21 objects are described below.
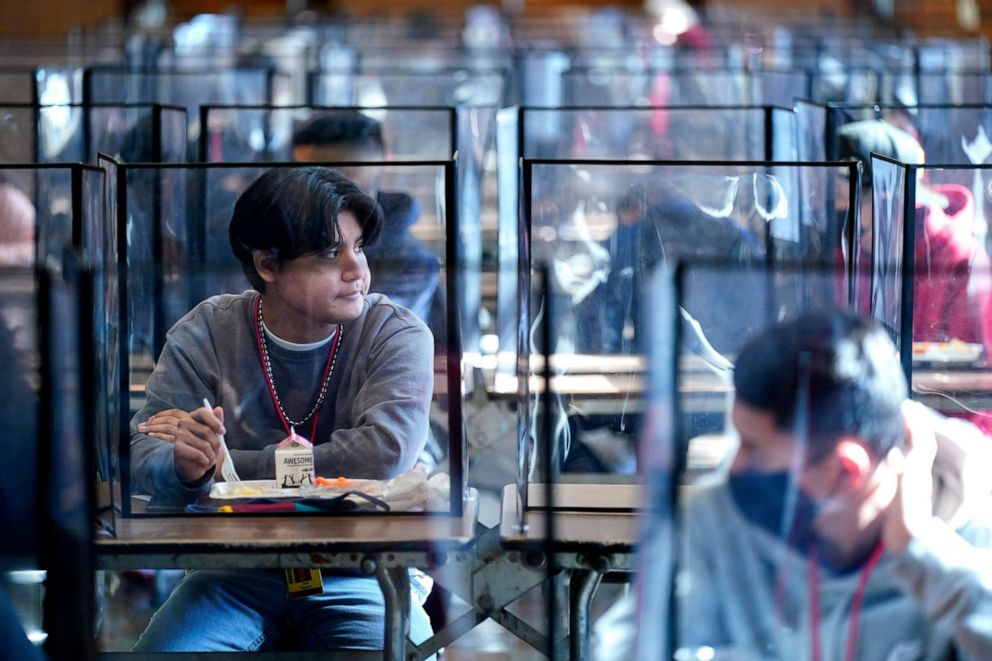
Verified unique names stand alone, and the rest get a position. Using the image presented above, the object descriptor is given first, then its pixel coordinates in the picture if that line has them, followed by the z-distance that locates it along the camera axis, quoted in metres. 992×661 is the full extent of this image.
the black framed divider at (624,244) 8.02
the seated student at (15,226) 8.21
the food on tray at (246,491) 7.88
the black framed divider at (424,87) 12.30
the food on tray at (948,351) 7.82
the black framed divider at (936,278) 7.77
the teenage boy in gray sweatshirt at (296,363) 7.84
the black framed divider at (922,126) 9.12
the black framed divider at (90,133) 9.57
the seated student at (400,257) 7.84
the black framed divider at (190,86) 12.58
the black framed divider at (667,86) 12.04
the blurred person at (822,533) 7.24
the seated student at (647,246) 8.07
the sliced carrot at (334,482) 7.87
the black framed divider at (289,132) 9.99
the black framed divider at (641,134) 9.55
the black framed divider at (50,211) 7.83
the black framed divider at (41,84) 10.52
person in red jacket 7.77
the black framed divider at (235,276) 7.85
